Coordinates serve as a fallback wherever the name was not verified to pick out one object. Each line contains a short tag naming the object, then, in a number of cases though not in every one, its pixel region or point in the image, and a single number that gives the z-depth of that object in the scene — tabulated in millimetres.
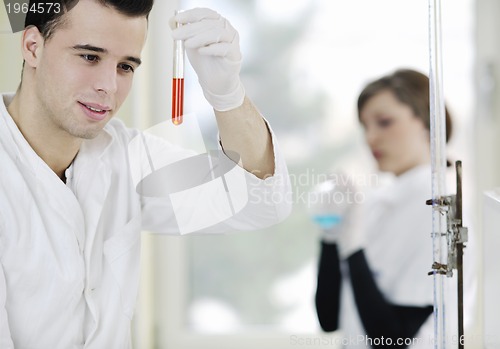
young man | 1601
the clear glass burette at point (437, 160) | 1649
